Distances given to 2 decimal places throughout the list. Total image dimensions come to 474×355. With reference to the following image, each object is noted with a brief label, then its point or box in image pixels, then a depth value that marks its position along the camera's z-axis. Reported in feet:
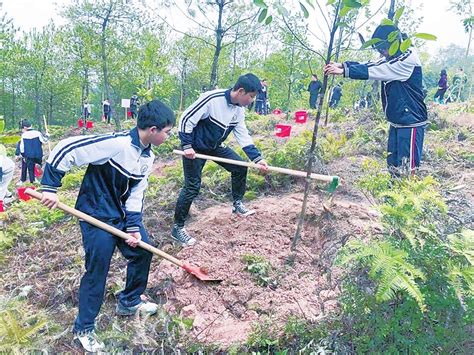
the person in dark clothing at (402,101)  12.44
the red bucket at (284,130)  24.90
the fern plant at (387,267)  6.15
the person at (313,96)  51.67
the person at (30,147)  32.50
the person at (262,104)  66.40
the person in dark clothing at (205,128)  13.64
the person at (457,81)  48.46
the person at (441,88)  52.29
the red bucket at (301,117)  29.81
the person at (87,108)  68.22
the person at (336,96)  53.29
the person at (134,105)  69.86
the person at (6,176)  19.65
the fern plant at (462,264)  6.38
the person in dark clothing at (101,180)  8.90
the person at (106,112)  75.10
